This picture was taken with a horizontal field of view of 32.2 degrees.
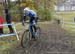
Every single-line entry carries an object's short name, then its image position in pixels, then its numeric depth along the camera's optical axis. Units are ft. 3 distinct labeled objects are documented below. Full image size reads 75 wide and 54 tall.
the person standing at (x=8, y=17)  22.68
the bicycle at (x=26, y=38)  16.97
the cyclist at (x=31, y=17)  18.49
